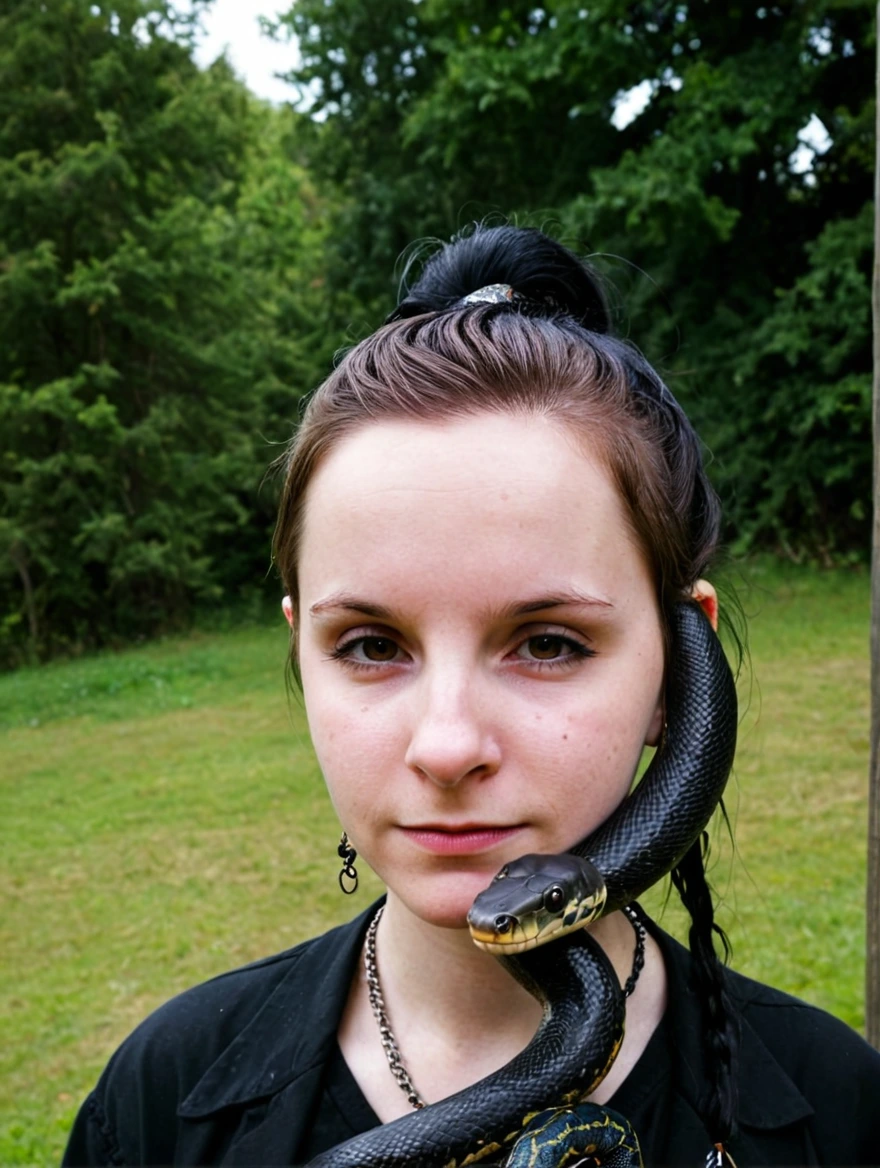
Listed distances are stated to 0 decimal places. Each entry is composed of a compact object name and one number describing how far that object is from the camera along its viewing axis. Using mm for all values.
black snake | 345
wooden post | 559
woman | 363
